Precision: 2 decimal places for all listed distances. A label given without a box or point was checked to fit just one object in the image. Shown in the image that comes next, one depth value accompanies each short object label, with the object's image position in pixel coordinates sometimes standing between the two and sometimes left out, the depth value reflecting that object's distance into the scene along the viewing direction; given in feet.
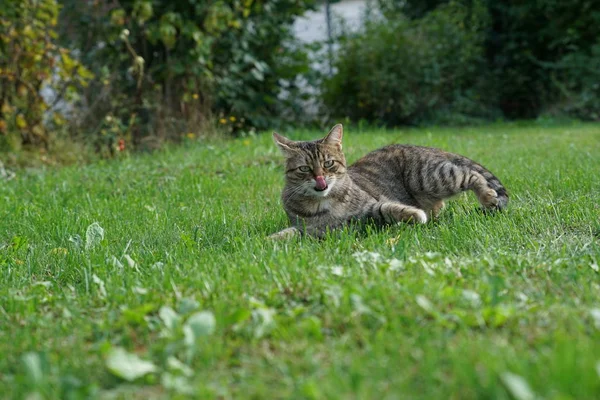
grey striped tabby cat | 13.52
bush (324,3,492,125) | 36.37
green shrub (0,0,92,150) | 24.49
